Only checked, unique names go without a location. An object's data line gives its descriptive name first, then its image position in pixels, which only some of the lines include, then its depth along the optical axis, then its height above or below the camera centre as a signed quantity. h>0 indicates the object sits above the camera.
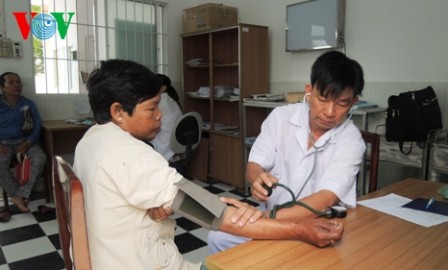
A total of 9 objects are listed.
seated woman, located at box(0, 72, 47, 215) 3.04 -0.35
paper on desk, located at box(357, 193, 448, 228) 1.10 -0.39
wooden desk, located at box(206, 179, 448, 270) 0.82 -0.39
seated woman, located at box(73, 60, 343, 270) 0.81 -0.22
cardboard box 3.83 +0.88
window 3.60 +0.64
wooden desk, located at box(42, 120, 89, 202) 3.26 -0.44
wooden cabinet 3.57 +0.15
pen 1.20 -0.38
